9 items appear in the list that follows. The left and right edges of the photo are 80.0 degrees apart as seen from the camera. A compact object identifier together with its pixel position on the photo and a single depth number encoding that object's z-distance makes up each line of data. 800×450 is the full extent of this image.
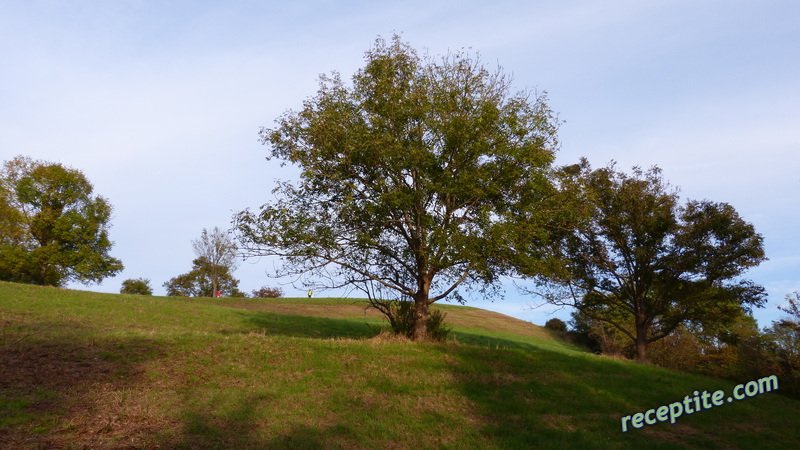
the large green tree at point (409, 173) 19.14
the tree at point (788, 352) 21.12
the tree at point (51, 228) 43.31
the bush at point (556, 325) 64.56
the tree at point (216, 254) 69.31
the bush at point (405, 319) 21.19
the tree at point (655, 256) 27.08
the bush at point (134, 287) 79.25
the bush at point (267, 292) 79.44
